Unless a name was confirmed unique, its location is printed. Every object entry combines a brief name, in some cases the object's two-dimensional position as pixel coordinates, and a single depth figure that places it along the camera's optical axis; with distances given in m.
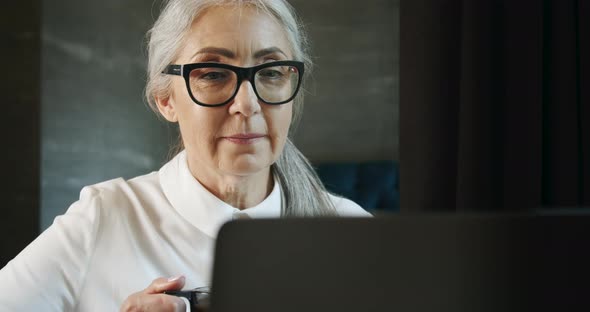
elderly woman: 1.37
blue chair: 2.10
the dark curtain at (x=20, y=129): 2.22
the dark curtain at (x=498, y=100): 1.80
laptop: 0.38
